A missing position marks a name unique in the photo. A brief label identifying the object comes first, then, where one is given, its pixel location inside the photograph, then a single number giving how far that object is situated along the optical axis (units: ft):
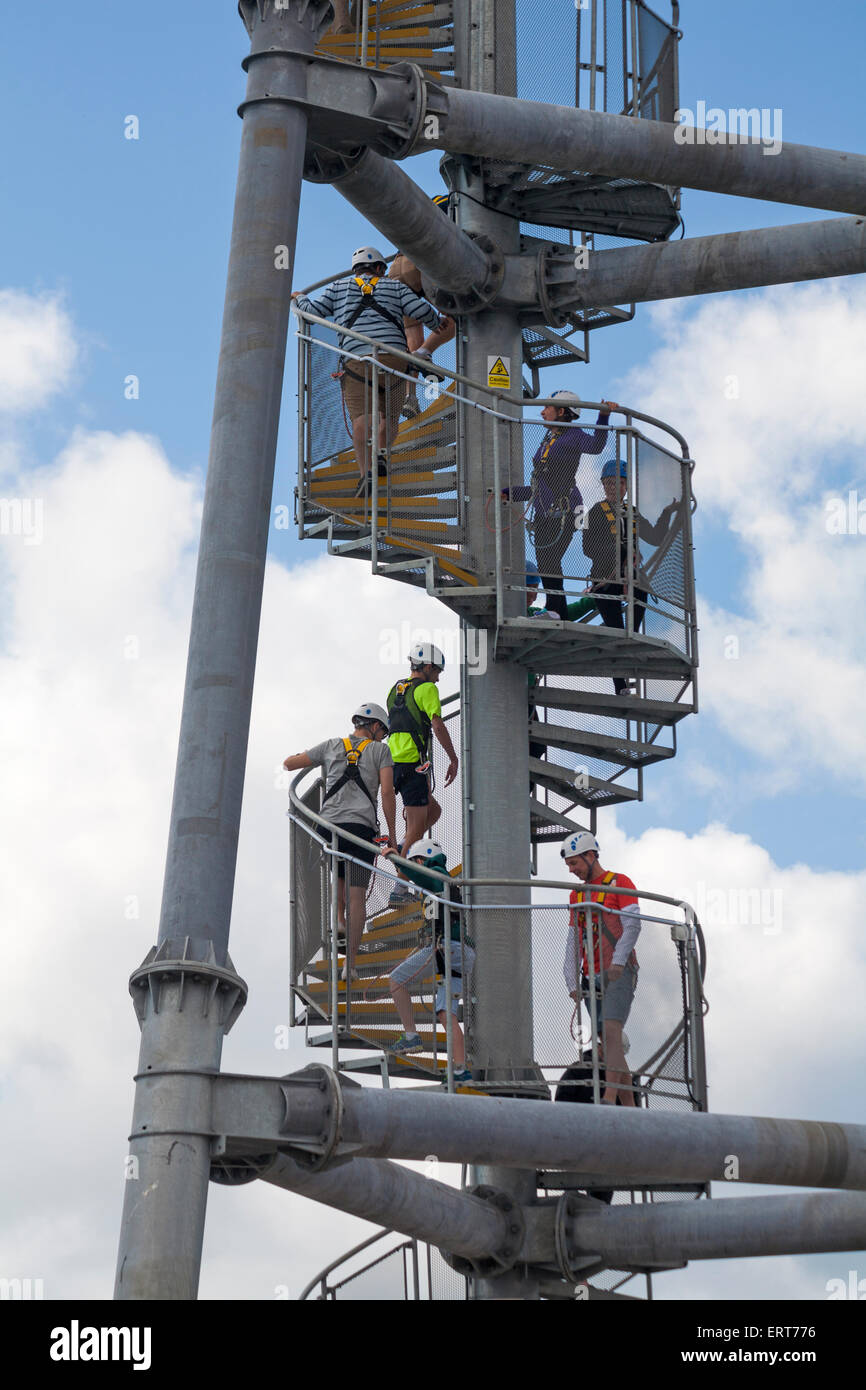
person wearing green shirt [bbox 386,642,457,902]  57.21
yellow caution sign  64.23
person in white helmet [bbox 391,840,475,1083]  52.95
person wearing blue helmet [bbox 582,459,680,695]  57.31
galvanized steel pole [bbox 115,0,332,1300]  41.27
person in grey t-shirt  53.26
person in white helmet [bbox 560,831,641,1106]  52.01
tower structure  42.93
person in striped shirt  58.29
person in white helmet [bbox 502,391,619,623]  57.67
